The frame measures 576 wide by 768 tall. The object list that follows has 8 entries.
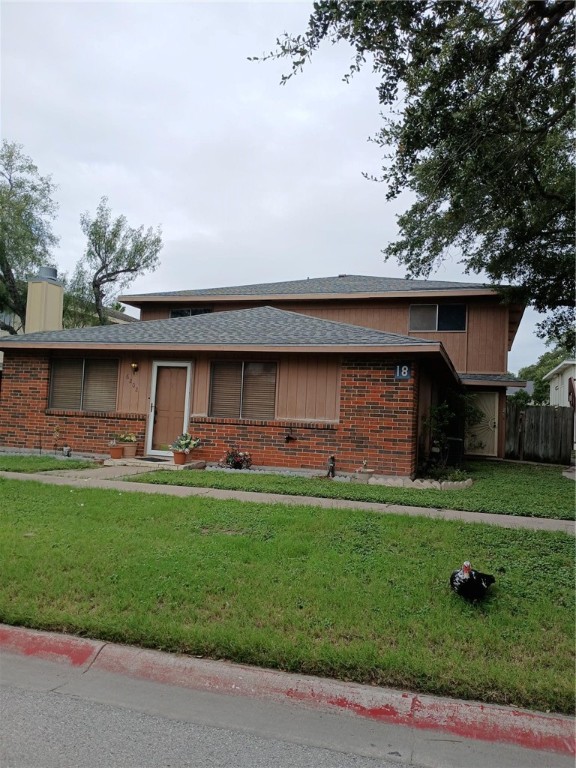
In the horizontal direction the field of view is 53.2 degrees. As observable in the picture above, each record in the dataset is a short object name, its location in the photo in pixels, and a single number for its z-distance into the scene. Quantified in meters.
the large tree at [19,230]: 24.52
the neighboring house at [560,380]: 25.99
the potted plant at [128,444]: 12.00
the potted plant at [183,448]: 11.24
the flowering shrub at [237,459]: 11.21
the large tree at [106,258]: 27.06
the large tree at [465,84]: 6.63
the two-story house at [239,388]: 10.68
